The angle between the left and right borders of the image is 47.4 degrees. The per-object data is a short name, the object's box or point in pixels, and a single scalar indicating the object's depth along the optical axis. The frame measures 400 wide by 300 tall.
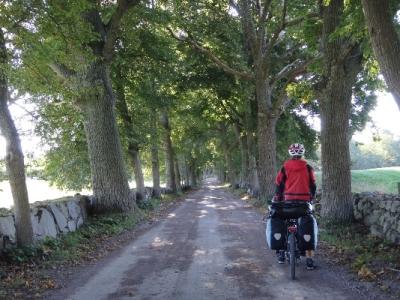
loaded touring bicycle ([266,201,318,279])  7.74
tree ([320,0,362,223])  11.89
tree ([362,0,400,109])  6.75
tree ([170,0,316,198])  20.30
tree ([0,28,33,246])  9.43
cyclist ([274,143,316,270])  7.92
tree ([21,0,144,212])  15.22
